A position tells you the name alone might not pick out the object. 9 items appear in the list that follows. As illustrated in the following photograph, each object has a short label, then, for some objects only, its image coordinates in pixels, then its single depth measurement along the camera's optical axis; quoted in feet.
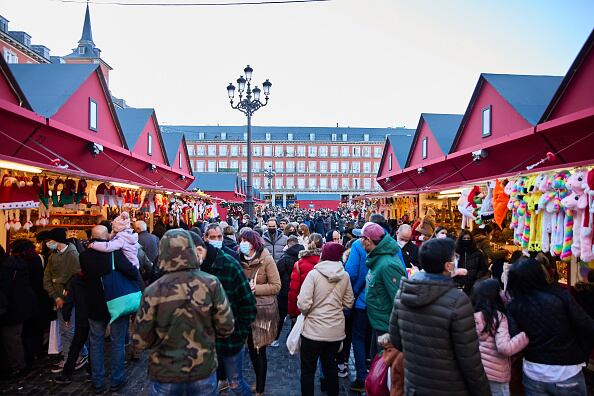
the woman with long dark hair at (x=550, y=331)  10.91
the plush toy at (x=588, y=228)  14.76
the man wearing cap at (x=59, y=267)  19.61
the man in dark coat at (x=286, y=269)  21.81
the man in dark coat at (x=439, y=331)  9.23
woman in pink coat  11.27
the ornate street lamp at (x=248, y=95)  52.38
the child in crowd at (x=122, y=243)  17.51
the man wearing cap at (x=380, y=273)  15.28
